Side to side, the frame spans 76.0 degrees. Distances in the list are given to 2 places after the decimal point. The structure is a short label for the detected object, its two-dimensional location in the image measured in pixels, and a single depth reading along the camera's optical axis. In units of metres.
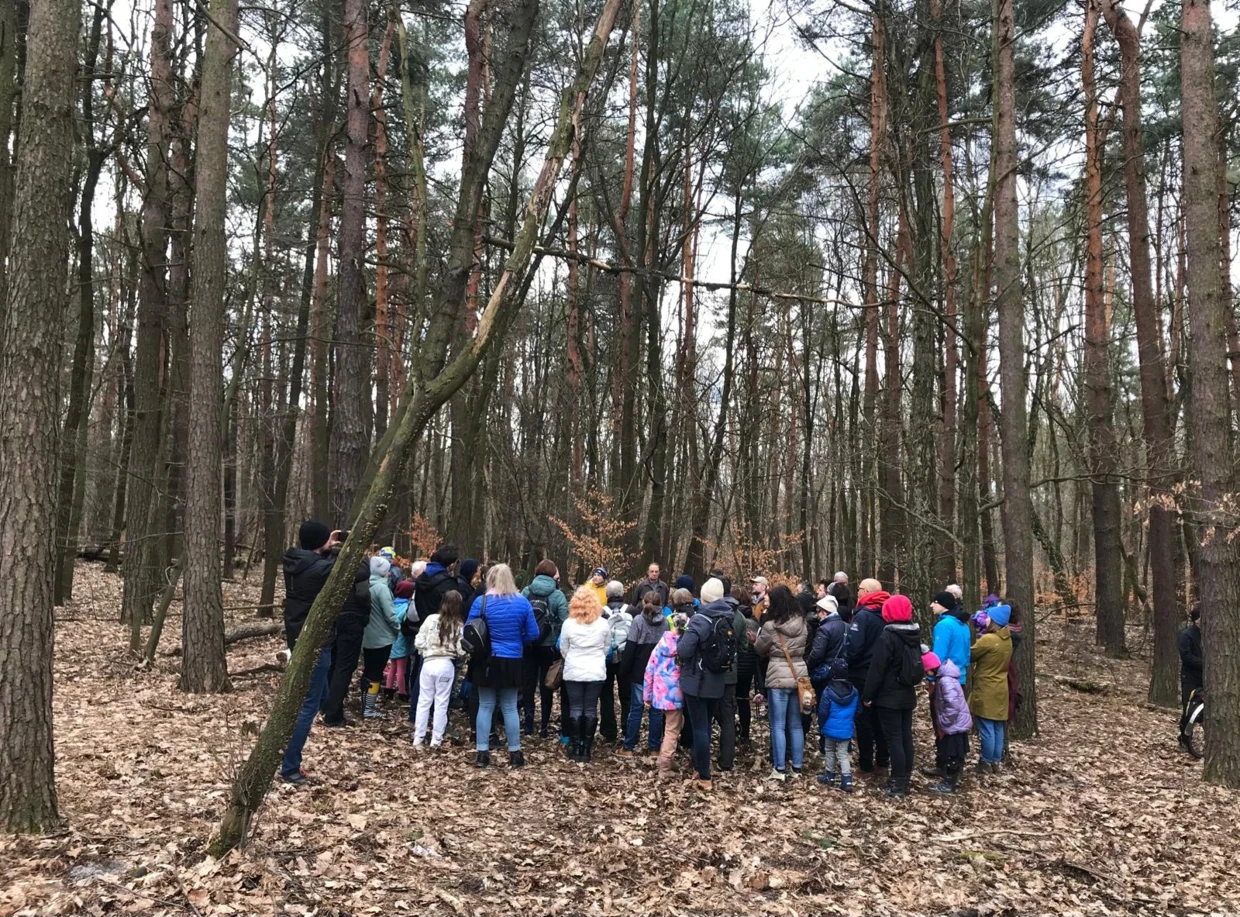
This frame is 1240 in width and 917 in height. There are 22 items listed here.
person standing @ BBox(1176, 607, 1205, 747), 9.39
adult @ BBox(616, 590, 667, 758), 8.30
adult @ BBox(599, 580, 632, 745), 8.53
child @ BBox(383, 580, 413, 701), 9.00
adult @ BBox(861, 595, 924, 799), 7.20
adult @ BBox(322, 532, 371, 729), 7.75
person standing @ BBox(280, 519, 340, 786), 6.64
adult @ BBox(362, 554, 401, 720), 8.50
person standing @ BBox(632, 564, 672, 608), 8.52
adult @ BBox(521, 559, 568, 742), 8.35
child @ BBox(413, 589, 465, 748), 7.66
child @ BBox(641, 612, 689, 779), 7.58
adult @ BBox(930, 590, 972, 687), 7.91
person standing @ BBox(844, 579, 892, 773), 7.52
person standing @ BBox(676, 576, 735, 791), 7.25
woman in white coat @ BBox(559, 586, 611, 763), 7.92
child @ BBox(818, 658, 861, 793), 7.45
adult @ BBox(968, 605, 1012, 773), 7.92
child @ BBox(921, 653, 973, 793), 7.50
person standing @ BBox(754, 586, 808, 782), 7.70
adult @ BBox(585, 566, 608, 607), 9.01
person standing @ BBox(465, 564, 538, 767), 7.41
